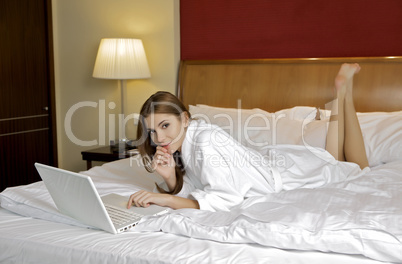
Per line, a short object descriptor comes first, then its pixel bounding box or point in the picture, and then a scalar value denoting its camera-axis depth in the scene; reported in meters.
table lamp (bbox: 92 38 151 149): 3.33
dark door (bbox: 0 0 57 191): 3.62
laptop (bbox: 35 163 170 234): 1.50
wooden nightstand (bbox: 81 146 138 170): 3.23
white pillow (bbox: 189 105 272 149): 2.71
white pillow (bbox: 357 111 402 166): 2.46
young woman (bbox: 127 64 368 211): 1.80
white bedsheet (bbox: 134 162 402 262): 1.35
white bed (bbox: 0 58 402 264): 1.36
